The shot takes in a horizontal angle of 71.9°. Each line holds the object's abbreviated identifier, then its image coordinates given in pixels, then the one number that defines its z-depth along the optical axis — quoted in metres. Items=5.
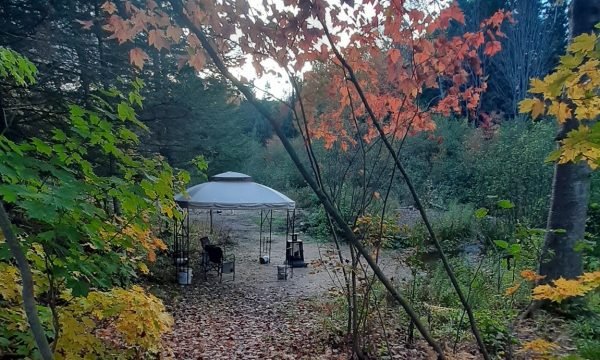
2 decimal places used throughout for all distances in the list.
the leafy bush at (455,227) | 10.03
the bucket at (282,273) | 8.43
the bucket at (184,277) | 7.81
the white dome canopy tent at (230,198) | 7.91
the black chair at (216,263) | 8.26
